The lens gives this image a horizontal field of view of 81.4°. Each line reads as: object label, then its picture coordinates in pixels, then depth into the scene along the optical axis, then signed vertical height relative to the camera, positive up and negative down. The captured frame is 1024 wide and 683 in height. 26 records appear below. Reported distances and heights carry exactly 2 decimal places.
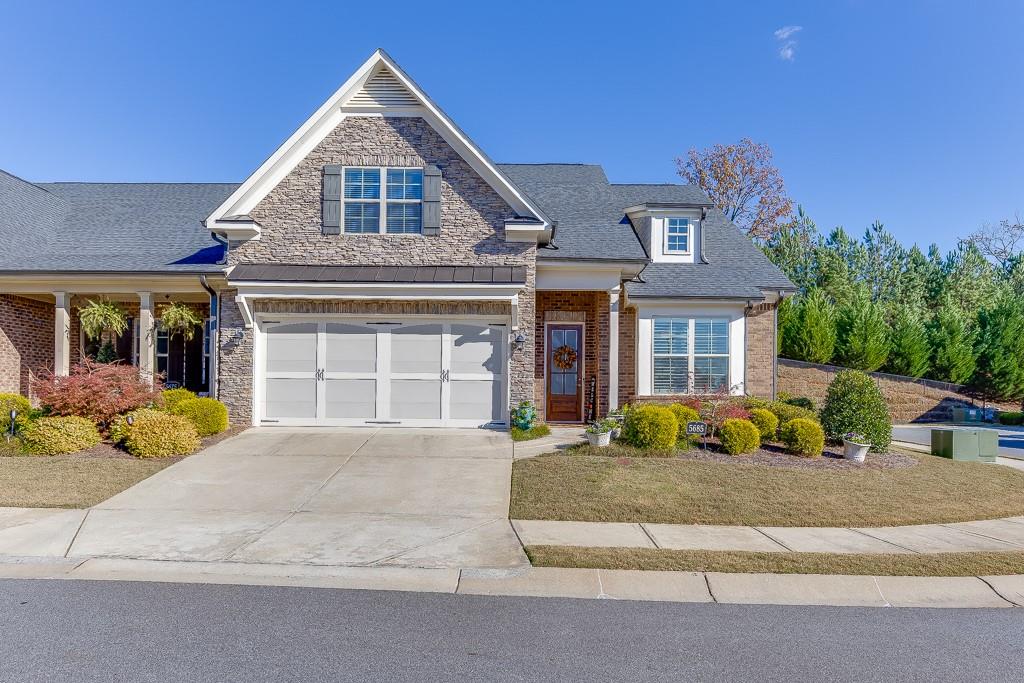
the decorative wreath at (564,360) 15.46 -0.53
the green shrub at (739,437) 10.96 -1.75
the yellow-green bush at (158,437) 10.39 -1.84
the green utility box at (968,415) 21.50 -2.48
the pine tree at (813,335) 23.73 +0.34
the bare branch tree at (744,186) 35.16 +9.30
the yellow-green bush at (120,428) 10.90 -1.76
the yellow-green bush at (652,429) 10.79 -1.61
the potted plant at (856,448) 10.81 -1.89
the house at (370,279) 12.84 +1.25
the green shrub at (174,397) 12.00 -1.35
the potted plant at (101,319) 14.06 +0.30
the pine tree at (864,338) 23.61 +0.26
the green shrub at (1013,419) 20.84 -2.52
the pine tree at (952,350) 23.58 -0.15
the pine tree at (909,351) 23.69 -0.21
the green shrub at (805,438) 11.02 -1.77
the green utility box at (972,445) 12.78 -2.13
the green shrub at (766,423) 11.83 -1.59
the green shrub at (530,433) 12.16 -1.95
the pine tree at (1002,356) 22.77 -0.37
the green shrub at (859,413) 11.58 -1.34
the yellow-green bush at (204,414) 11.80 -1.62
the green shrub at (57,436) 10.34 -1.85
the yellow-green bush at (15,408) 11.22 -1.57
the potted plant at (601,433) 11.06 -1.74
